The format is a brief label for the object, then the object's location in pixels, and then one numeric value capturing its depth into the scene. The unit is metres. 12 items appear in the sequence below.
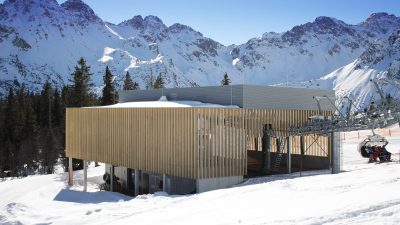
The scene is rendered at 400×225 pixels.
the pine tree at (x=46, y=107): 76.49
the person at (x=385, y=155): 31.47
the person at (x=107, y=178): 39.16
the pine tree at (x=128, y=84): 78.25
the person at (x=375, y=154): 31.88
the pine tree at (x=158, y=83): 77.75
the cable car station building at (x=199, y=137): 26.88
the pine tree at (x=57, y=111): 75.94
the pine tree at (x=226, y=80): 73.50
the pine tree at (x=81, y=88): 57.06
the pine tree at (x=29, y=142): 64.25
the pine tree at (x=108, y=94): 63.22
